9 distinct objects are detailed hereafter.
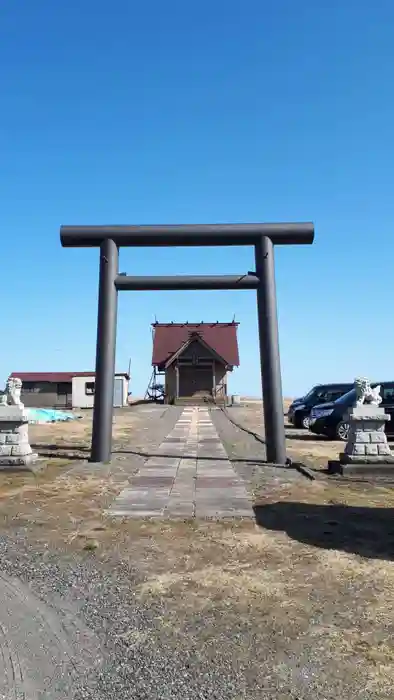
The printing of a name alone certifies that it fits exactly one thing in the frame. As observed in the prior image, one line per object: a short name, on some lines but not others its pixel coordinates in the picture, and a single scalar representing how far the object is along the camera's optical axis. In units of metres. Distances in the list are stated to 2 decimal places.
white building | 45.19
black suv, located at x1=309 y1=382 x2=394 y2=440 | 15.67
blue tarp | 26.14
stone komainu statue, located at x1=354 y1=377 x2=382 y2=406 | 10.40
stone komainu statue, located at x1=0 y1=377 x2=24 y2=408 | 10.59
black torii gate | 11.66
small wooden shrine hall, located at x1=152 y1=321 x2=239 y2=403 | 40.66
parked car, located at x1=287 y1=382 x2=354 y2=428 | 22.21
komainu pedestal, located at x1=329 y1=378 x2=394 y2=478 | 10.03
